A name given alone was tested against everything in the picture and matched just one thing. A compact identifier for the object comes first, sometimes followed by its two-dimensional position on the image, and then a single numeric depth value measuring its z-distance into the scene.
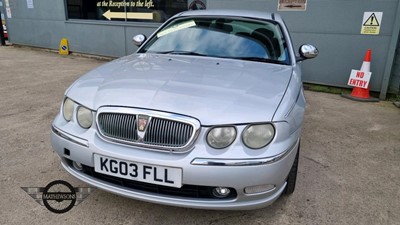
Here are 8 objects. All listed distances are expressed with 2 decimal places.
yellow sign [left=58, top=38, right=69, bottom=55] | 10.33
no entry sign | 5.84
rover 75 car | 1.89
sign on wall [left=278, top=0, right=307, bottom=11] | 6.41
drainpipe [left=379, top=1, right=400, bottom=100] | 5.61
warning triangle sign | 5.80
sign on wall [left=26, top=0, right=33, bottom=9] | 11.04
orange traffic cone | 5.82
